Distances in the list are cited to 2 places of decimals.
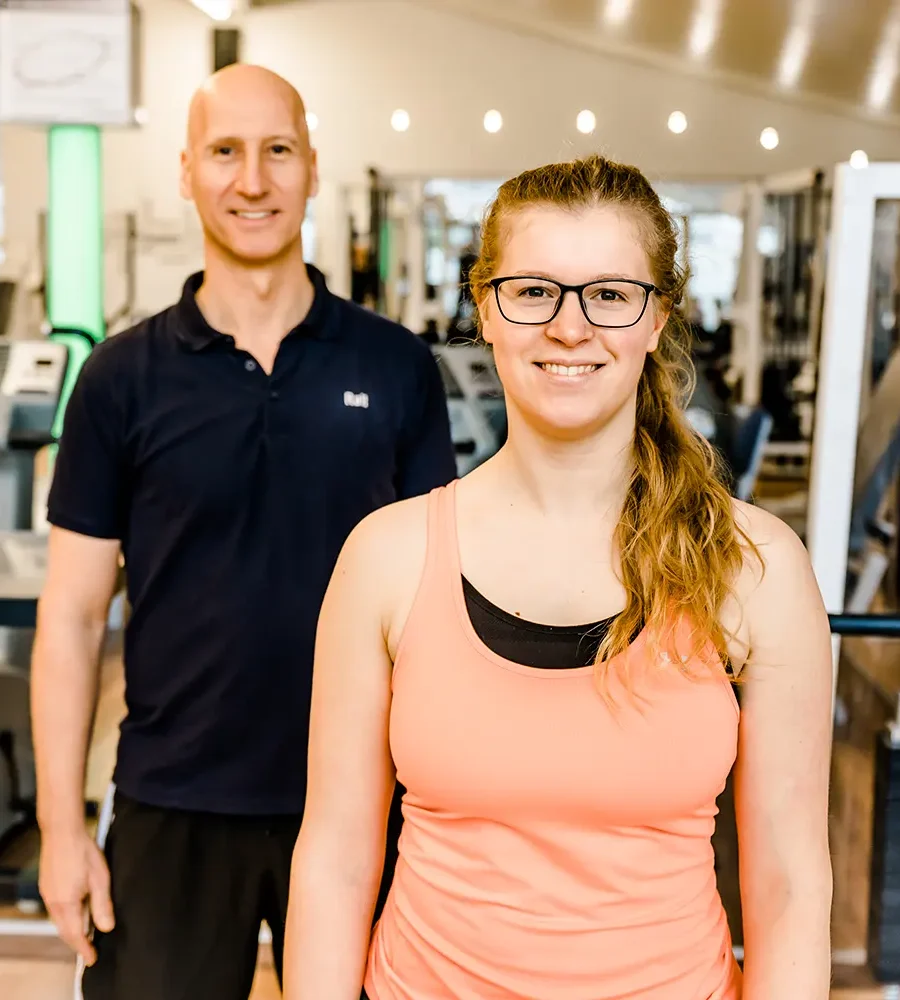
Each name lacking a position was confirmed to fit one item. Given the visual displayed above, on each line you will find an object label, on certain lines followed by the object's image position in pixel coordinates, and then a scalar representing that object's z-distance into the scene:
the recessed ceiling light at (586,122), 10.53
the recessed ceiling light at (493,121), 10.57
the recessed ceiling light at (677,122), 10.69
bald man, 1.49
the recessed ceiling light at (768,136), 10.81
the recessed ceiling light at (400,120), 10.58
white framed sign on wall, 4.09
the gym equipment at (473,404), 5.06
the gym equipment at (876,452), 2.62
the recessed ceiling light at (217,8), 10.16
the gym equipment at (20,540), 2.66
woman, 1.00
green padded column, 4.56
